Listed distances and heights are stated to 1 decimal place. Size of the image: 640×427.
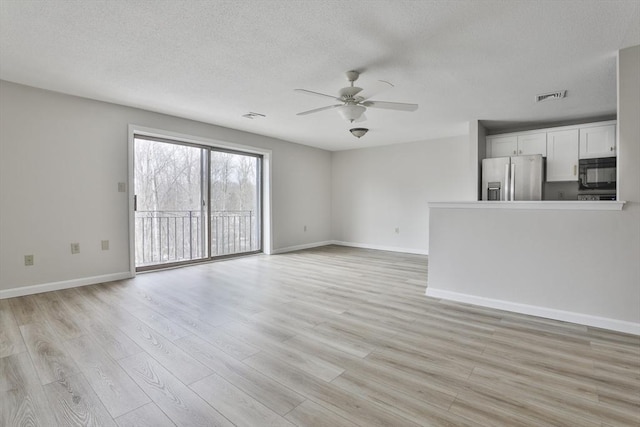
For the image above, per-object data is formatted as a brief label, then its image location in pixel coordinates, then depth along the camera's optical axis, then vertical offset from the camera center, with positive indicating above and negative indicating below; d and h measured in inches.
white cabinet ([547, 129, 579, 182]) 177.8 +32.6
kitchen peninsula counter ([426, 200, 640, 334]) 99.8 -18.3
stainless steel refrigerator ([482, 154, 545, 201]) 180.4 +19.5
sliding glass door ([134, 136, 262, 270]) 182.4 +5.6
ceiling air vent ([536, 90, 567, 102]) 140.9 +54.6
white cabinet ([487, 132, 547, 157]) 187.3 +42.0
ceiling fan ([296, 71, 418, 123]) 114.9 +41.4
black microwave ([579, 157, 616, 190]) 162.9 +19.9
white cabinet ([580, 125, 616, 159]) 167.5 +38.5
